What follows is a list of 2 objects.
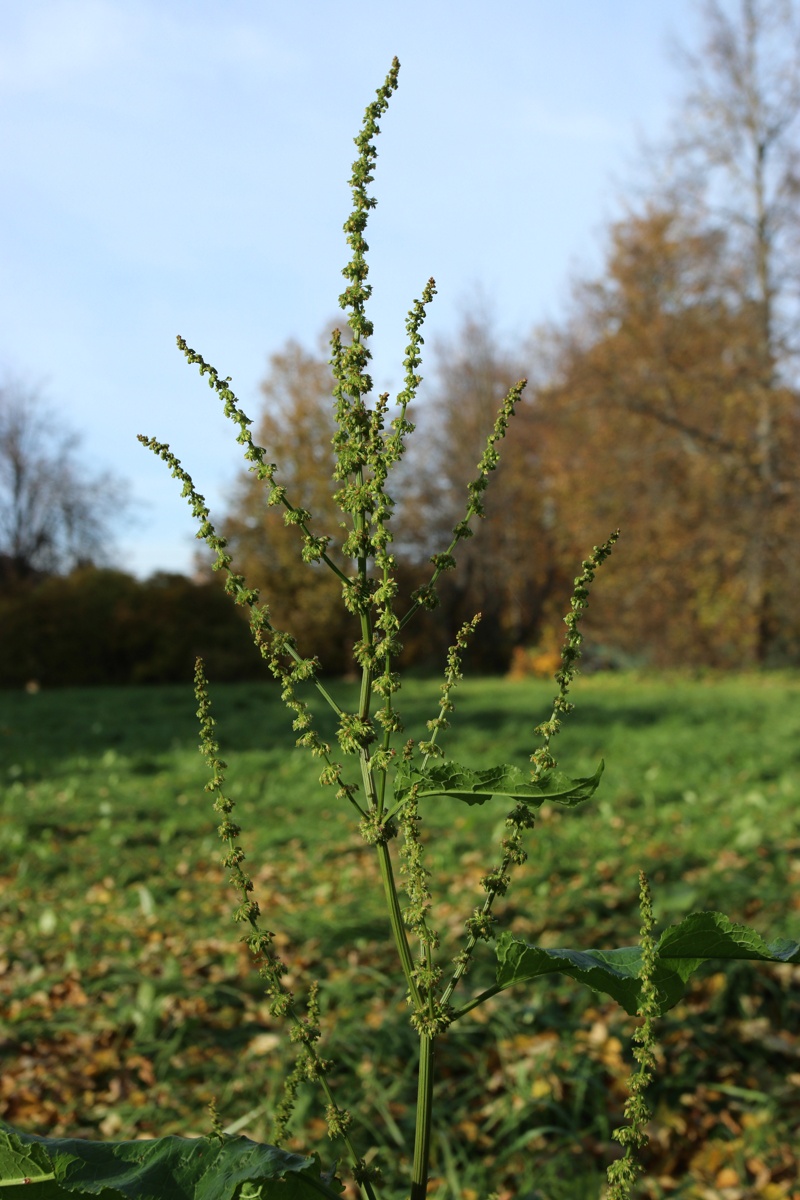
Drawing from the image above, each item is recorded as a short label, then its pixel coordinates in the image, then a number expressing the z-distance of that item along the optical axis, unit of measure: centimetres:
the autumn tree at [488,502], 2558
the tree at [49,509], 3544
